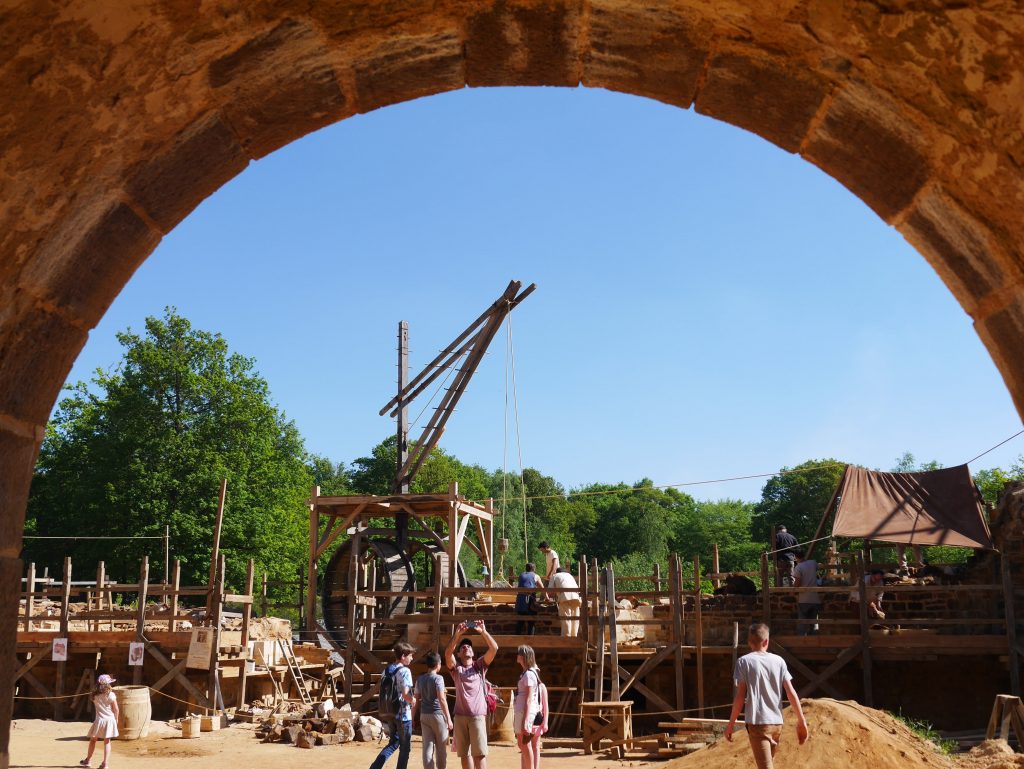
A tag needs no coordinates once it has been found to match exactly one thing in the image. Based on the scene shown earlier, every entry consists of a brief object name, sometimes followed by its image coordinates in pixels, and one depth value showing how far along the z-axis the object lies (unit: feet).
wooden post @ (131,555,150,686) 57.11
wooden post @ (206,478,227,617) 57.31
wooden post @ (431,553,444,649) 51.26
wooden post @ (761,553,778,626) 48.34
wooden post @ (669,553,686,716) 48.03
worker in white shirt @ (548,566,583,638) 50.47
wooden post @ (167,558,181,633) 59.41
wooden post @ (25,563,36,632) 62.01
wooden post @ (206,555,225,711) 54.70
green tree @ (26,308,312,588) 99.66
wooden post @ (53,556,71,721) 59.62
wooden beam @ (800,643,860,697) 46.21
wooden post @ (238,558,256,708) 57.67
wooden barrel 50.47
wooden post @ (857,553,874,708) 45.85
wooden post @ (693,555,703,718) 47.91
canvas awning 51.42
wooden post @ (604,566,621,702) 46.55
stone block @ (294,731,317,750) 46.16
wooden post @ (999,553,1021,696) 43.11
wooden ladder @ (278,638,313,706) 62.28
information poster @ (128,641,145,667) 55.72
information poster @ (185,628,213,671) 54.29
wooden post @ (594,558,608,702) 46.57
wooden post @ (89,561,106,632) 68.18
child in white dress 39.73
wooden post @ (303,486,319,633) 59.52
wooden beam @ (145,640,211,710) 55.77
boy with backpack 28.76
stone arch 8.34
